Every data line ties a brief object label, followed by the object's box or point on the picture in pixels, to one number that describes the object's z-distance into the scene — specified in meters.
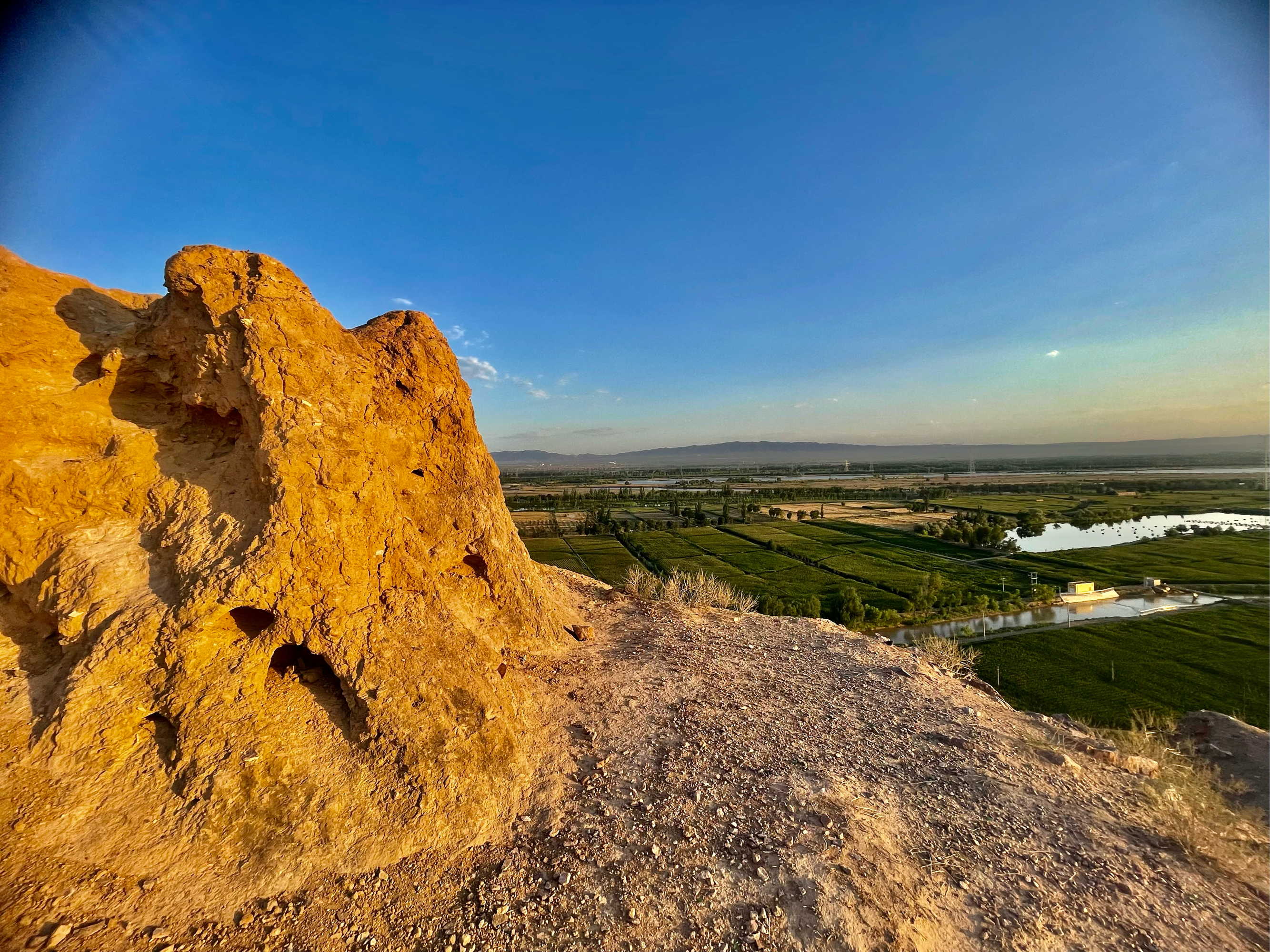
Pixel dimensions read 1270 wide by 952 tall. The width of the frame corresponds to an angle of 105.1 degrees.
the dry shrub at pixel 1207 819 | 6.12
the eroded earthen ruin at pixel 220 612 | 4.95
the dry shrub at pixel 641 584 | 16.16
